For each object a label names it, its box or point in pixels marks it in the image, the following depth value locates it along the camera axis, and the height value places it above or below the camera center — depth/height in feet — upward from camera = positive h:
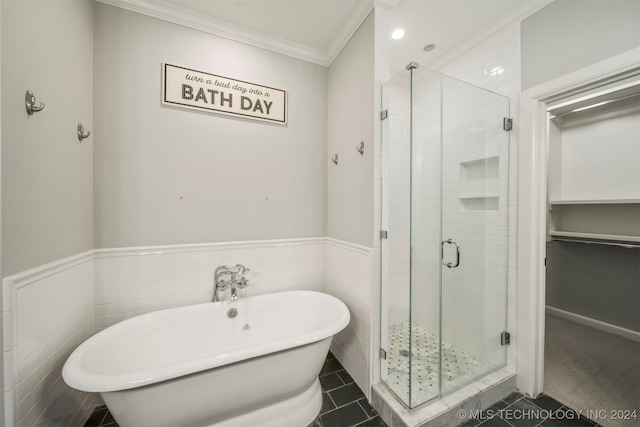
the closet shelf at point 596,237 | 7.09 -0.82
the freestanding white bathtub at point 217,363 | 3.39 -2.75
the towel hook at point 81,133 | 4.57 +1.53
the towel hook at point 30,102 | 3.32 +1.55
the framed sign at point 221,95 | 5.68 +3.04
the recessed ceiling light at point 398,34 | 6.09 +4.72
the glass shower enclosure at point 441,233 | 4.80 -0.50
